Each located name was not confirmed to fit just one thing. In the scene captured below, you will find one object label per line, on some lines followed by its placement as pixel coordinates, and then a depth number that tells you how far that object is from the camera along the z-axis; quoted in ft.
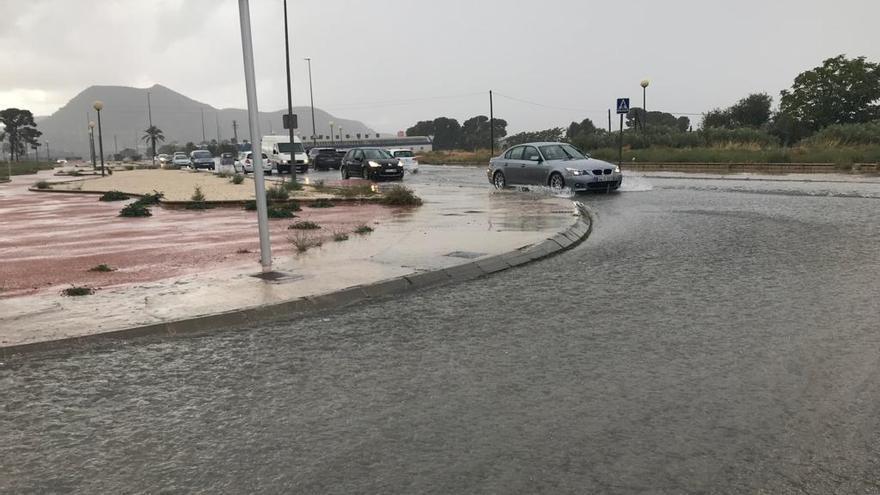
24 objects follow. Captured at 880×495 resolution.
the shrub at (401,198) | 57.93
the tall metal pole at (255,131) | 26.68
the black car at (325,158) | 158.40
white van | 135.03
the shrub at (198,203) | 60.08
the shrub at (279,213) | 49.88
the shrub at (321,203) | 59.79
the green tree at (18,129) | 489.67
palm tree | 570.87
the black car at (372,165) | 107.65
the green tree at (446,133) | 613.85
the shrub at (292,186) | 75.47
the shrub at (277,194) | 62.13
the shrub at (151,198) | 62.94
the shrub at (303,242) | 32.86
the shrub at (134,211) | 52.75
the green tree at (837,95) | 214.90
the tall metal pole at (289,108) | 87.15
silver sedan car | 66.03
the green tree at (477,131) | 515.67
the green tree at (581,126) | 416.30
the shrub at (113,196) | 70.91
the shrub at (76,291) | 23.88
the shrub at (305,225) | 41.94
